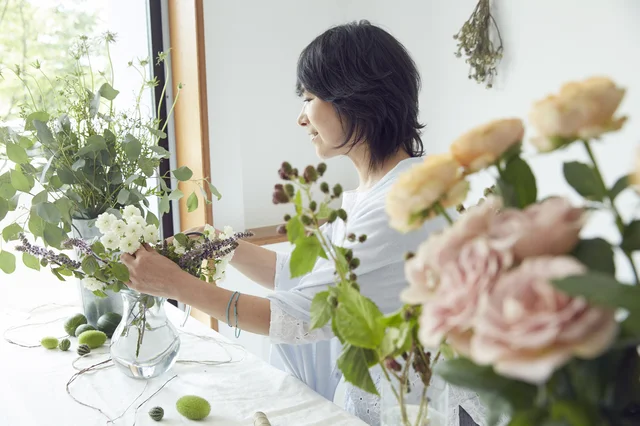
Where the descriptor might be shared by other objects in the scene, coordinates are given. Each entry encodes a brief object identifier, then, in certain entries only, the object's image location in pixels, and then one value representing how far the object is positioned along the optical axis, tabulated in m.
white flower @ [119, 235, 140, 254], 1.09
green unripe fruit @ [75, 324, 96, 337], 1.38
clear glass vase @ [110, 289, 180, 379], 1.16
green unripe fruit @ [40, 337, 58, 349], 1.35
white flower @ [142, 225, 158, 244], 1.13
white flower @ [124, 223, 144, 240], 1.10
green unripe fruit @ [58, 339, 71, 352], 1.33
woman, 1.18
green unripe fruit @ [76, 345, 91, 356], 1.29
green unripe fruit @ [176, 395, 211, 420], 1.02
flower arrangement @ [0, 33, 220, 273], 1.23
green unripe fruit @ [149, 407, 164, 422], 1.02
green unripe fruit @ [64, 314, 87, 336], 1.41
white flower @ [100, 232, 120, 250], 1.10
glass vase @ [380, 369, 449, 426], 0.62
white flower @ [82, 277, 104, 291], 1.14
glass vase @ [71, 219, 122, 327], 1.40
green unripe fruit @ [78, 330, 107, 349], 1.33
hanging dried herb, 2.23
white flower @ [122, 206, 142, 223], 1.12
